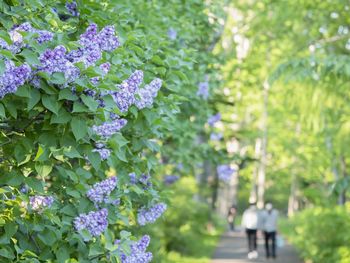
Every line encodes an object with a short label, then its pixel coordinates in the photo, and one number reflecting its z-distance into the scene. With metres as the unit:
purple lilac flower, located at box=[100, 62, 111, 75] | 7.70
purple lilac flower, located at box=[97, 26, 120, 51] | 8.07
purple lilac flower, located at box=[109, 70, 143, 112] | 8.08
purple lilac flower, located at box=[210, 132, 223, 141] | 26.23
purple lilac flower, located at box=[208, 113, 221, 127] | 24.13
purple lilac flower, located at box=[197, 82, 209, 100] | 19.83
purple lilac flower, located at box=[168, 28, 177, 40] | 17.24
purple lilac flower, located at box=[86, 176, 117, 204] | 9.00
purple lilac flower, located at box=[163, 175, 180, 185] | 26.29
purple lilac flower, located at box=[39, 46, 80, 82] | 7.27
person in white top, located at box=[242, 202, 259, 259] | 34.57
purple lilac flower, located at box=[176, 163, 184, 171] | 21.96
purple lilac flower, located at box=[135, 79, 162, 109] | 8.86
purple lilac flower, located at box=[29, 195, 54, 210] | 8.28
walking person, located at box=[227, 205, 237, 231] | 71.09
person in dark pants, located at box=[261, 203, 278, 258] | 34.30
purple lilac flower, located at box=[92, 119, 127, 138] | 8.42
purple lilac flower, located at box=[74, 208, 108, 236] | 8.61
